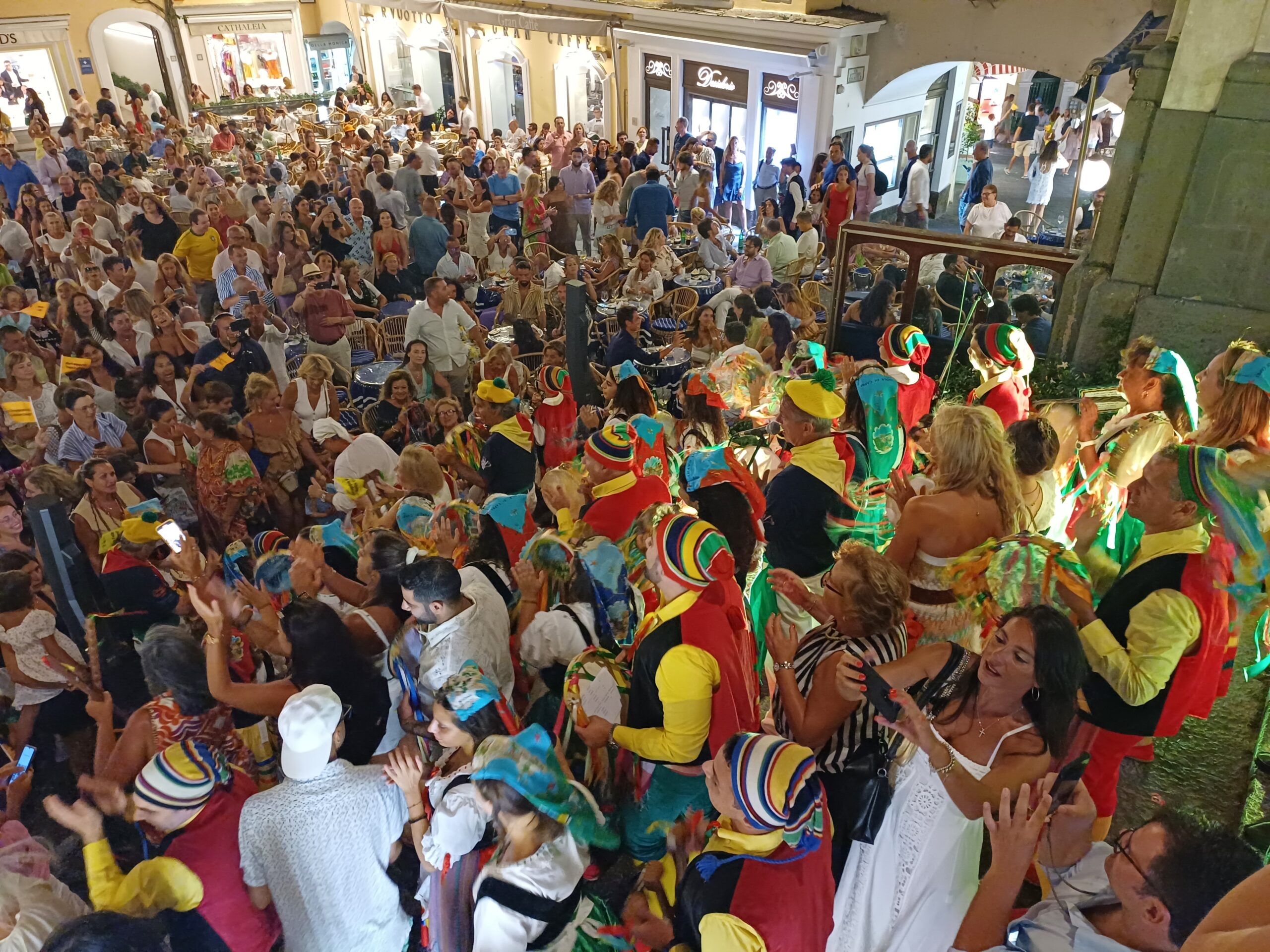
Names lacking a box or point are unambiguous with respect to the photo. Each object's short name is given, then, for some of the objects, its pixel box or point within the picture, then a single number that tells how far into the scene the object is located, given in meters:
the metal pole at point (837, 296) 7.68
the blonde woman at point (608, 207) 11.82
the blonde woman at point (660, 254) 9.10
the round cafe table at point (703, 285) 9.04
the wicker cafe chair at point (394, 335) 8.10
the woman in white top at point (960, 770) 2.24
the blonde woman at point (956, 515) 3.35
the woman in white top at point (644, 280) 8.79
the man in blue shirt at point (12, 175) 11.86
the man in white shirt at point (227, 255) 7.77
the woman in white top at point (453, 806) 2.41
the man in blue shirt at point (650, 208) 10.88
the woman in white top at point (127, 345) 6.52
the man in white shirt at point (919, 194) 12.74
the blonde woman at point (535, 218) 11.80
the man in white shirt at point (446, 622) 2.99
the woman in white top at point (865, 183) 12.04
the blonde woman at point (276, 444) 5.31
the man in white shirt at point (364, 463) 4.95
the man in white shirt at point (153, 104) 20.39
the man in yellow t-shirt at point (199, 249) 8.52
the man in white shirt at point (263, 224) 9.46
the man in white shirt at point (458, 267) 8.94
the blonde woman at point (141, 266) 7.97
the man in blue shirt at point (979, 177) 12.12
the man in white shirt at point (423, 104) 21.06
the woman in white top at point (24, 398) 5.80
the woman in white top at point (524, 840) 2.23
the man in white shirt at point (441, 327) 6.57
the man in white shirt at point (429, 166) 13.41
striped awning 20.55
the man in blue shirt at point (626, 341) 6.83
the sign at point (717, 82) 14.82
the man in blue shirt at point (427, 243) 9.23
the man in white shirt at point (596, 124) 18.98
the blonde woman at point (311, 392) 5.62
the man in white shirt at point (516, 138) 17.62
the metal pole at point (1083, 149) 6.77
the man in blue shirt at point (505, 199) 11.84
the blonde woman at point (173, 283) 7.73
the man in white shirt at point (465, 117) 19.08
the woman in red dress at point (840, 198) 11.20
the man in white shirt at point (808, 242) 9.44
